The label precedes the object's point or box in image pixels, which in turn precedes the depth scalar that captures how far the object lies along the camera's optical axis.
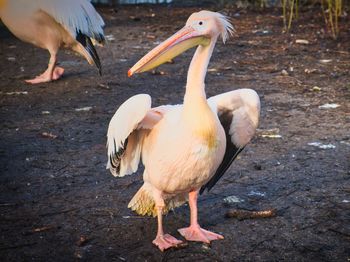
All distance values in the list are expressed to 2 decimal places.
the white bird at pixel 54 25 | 6.34
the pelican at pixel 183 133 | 3.08
